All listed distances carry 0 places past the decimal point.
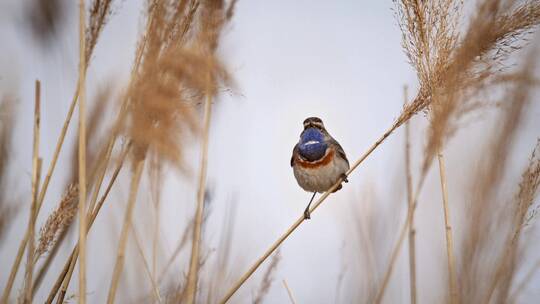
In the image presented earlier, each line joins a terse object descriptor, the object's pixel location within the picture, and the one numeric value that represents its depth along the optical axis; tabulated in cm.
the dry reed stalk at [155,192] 489
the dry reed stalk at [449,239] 452
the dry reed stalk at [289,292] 566
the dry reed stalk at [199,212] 403
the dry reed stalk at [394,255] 551
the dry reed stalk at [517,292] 484
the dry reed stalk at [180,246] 578
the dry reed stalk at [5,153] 423
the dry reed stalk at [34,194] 399
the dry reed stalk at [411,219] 528
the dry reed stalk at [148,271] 512
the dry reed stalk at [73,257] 412
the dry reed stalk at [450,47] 404
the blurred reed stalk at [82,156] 368
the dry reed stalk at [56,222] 382
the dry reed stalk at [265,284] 546
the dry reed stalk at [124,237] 397
